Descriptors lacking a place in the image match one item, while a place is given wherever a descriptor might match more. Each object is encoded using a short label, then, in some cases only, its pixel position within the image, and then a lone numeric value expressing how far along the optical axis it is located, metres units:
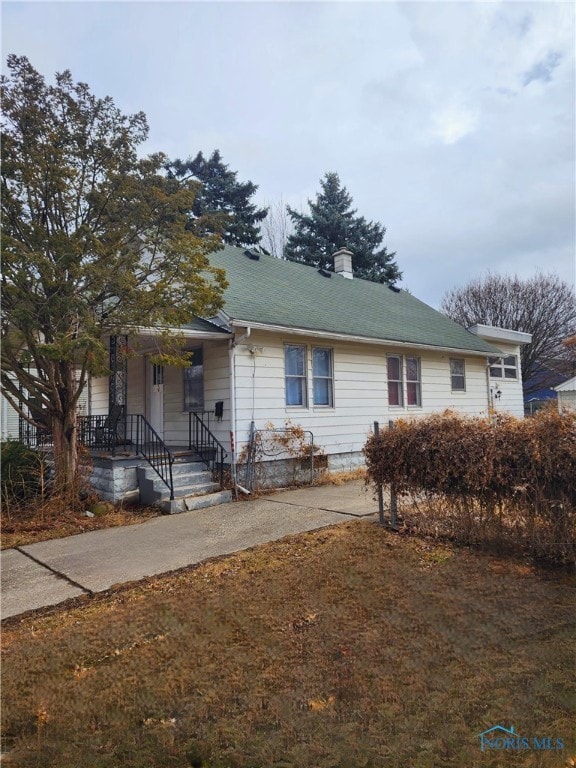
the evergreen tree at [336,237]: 28.77
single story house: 9.26
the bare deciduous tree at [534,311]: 25.48
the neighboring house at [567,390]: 21.39
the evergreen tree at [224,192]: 29.20
